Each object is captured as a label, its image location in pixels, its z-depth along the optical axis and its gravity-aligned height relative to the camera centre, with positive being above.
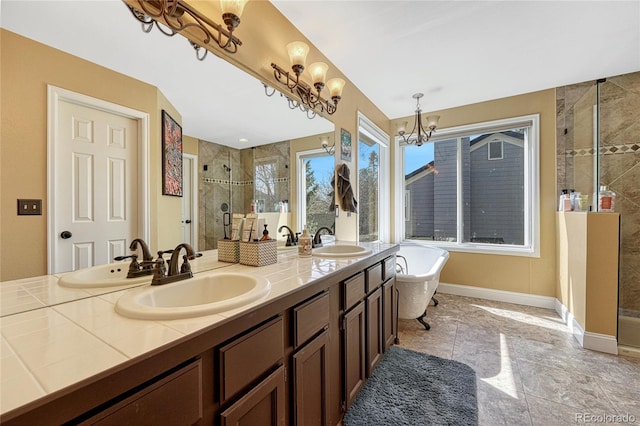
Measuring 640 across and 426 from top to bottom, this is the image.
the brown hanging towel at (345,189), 2.52 +0.23
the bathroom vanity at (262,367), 0.50 -0.43
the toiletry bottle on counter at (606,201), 2.19 +0.09
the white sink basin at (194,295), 0.72 -0.28
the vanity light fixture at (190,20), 1.10 +0.89
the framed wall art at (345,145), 2.58 +0.68
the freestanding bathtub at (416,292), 2.36 -0.74
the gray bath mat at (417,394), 1.45 -1.14
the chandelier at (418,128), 2.93 +1.07
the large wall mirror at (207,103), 0.90 +0.58
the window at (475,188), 3.21 +0.33
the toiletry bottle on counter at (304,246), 1.77 -0.23
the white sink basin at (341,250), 1.72 -0.28
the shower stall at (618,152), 2.57 +0.61
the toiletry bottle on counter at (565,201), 2.64 +0.11
